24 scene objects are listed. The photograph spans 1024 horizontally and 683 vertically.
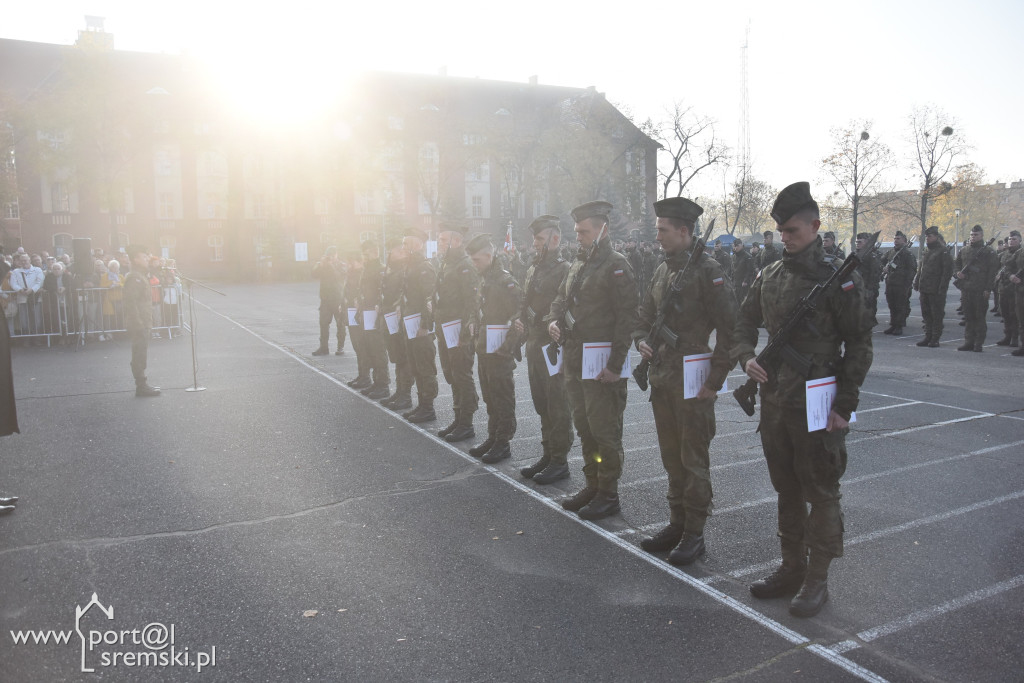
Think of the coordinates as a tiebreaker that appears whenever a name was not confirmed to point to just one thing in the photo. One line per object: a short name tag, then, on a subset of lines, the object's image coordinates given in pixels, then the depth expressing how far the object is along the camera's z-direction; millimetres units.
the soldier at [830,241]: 14625
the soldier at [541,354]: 6203
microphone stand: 10756
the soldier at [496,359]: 7059
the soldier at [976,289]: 14297
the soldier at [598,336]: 5258
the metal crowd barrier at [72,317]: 16531
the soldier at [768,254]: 17156
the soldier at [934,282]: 15039
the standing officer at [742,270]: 19969
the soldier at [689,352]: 4523
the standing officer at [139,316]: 10500
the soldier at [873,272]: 16641
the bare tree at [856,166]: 43812
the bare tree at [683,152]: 51875
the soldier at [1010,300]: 14945
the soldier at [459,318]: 7875
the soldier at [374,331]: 10375
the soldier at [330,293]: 14492
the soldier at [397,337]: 9367
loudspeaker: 18312
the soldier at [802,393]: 3793
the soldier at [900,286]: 17000
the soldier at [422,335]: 8812
